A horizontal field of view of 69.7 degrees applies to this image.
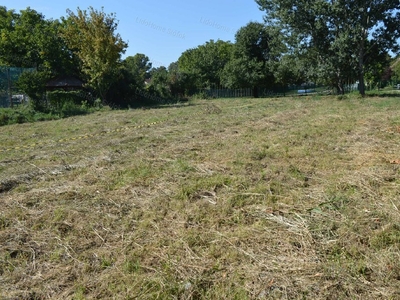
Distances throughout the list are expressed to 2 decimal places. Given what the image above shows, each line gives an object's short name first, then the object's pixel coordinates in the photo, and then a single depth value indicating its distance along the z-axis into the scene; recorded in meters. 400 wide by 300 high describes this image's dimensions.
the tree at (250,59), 26.16
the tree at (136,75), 23.13
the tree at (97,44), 17.44
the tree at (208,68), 30.50
